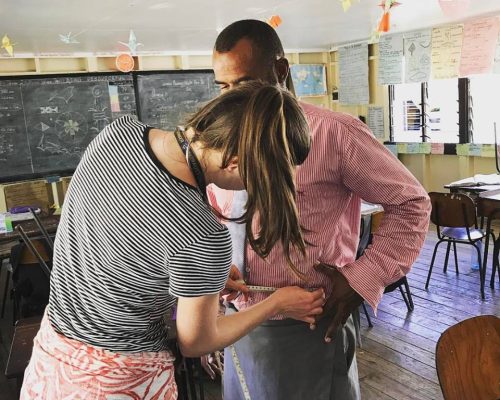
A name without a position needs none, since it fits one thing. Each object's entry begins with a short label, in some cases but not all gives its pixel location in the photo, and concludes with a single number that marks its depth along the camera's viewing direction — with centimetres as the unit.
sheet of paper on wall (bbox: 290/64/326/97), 764
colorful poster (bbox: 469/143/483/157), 591
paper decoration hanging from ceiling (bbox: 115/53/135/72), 612
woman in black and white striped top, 80
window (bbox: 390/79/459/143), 634
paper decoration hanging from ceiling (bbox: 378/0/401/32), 385
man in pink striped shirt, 110
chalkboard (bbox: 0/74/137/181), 575
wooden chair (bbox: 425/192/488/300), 383
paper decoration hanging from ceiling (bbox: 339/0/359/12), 326
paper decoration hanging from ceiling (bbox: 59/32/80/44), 470
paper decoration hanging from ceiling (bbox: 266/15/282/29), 432
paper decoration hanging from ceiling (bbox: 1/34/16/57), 442
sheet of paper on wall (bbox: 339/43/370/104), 725
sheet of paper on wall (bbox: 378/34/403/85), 665
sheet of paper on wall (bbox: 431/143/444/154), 637
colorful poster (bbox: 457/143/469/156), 606
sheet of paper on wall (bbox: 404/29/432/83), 630
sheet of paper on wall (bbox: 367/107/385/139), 721
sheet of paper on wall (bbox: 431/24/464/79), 593
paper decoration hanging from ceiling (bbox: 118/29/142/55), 470
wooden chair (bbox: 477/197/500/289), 382
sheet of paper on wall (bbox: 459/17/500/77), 554
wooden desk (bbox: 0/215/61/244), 366
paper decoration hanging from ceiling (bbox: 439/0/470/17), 412
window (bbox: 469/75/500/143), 586
